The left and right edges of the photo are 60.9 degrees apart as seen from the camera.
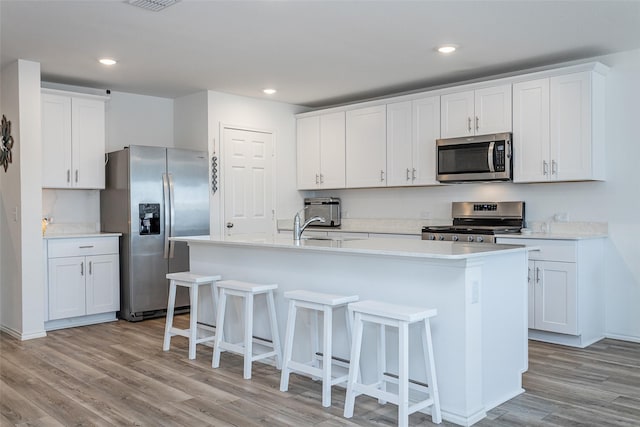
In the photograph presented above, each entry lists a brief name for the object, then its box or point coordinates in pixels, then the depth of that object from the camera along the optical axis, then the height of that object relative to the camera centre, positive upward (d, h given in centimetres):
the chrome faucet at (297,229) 394 -14
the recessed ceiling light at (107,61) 470 +131
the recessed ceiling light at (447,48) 434 +130
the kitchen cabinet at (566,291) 431 -67
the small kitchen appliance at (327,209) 666 +1
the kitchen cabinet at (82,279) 503 -65
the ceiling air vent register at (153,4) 337 +129
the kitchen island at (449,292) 280 -48
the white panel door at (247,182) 616 +33
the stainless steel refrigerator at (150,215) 538 -5
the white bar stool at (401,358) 266 -75
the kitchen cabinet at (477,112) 496 +92
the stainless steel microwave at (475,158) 489 +47
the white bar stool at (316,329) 304 -71
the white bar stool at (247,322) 357 -76
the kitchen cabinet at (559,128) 448 +69
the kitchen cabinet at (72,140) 517 +70
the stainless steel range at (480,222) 484 -13
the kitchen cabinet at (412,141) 552 +72
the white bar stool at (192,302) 405 -71
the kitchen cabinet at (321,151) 639 +71
